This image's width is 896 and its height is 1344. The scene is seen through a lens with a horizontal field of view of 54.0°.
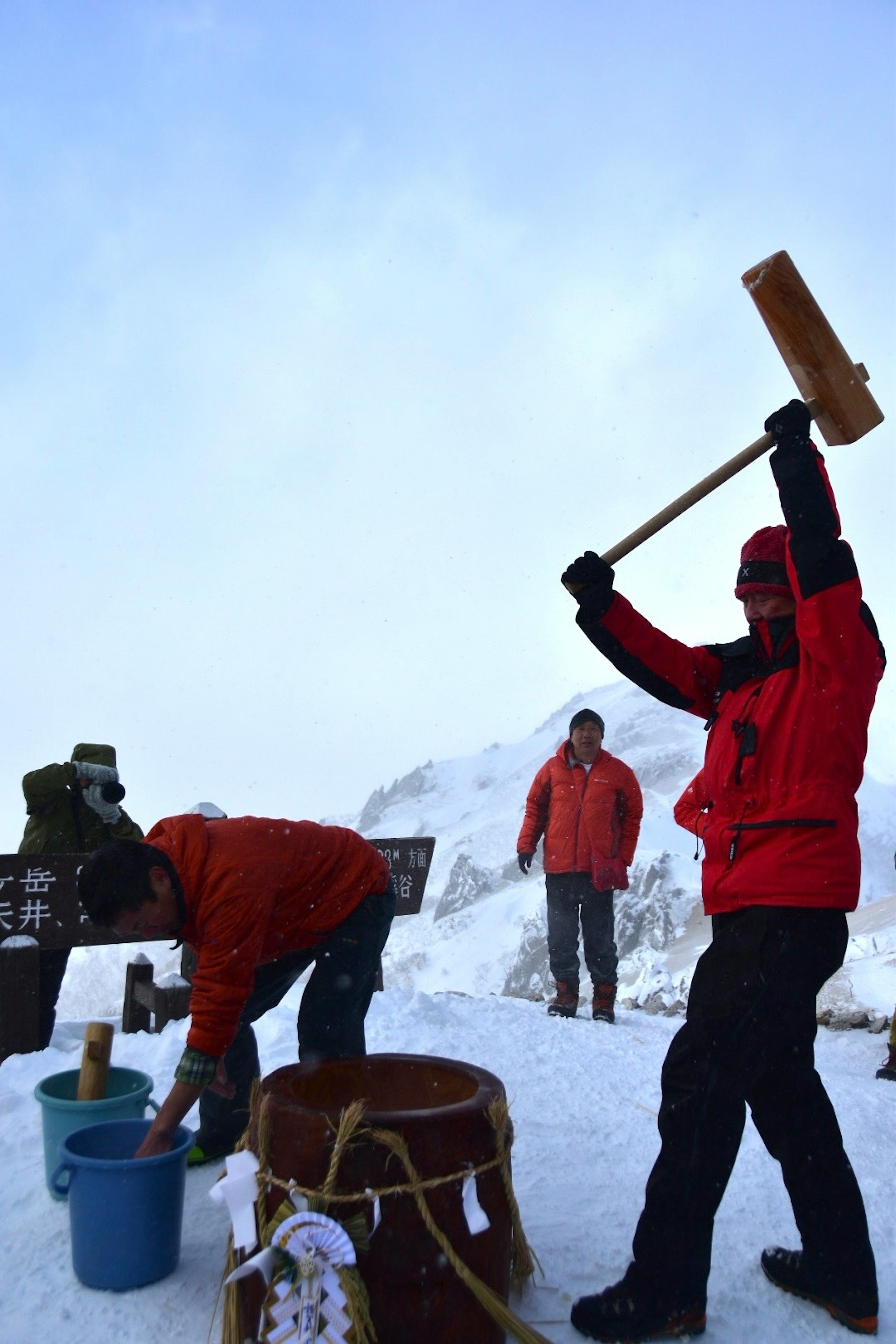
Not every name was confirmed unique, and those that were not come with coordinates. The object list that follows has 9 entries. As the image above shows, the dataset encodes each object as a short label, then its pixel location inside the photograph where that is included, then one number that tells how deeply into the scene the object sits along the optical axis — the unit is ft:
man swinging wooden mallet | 6.92
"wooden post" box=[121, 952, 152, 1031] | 17.08
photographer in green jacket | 17.25
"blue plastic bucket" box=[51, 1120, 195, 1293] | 7.63
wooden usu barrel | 6.09
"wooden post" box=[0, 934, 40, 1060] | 14.89
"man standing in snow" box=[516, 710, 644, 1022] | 20.27
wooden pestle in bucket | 9.37
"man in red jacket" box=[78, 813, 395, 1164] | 7.74
